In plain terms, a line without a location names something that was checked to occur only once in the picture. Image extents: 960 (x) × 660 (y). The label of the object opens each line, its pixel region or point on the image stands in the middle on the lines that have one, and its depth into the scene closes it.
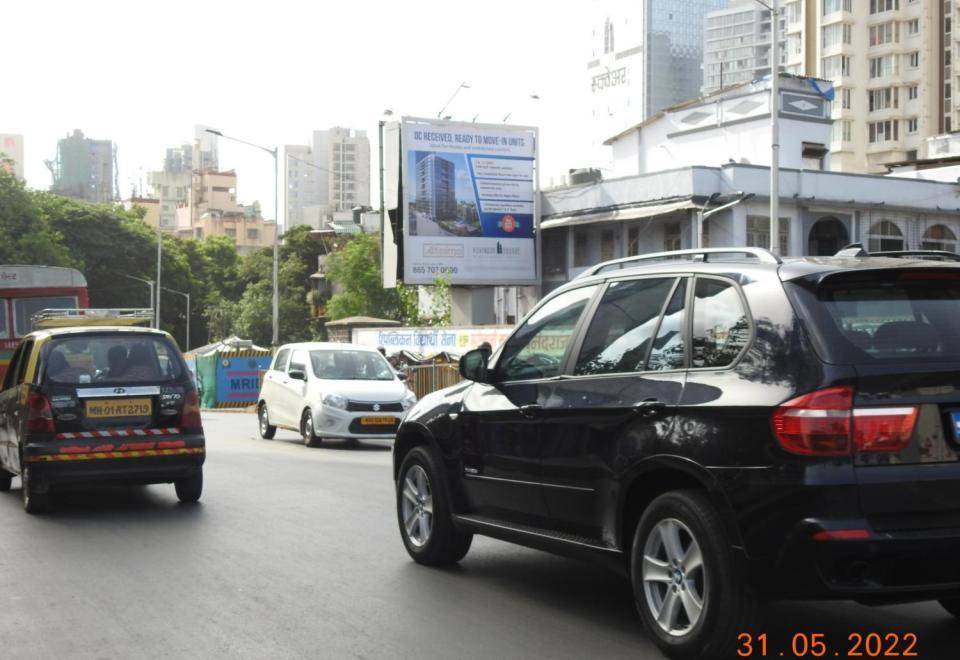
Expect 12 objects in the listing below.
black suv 4.89
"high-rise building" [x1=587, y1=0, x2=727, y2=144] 166.62
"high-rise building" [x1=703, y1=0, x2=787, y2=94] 186.75
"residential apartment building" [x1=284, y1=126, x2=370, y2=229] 176.40
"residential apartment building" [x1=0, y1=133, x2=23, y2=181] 71.19
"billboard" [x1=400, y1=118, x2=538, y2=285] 44.06
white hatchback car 19.53
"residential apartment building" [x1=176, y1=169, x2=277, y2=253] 171.62
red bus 26.31
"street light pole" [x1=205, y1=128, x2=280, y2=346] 49.47
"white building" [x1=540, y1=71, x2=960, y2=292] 41.91
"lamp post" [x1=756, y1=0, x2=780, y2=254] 29.59
